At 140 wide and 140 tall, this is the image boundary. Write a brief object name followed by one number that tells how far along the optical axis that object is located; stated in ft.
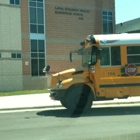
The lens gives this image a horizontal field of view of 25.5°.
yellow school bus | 40.19
